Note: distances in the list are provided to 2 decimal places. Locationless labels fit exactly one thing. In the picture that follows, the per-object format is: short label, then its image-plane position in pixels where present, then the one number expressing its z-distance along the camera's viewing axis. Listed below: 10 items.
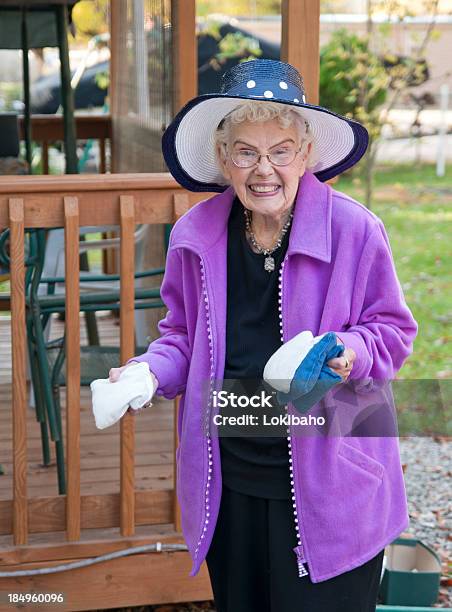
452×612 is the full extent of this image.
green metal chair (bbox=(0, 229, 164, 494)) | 7.01
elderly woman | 4.11
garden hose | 6.49
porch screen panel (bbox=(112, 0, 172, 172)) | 9.13
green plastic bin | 6.86
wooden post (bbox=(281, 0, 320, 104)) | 6.28
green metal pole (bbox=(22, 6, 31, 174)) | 10.13
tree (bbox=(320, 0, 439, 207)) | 15.59
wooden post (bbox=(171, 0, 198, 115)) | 8.38
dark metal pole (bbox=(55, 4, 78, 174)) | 9.29
